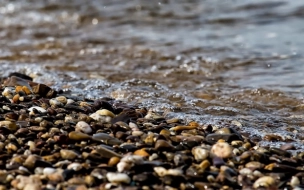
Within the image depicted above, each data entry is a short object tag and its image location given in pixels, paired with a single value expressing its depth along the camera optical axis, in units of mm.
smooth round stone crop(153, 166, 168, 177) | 6148
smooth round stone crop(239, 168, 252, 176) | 6355
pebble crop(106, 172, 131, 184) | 5918
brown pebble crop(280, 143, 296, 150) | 7316
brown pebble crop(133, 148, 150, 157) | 6535
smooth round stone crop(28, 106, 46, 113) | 7957
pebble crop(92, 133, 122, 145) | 6906
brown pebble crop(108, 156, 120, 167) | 6271
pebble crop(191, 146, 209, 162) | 6563
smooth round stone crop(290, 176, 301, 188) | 6180
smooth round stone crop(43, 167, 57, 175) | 6055
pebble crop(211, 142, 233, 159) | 6703
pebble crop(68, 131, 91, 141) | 6898
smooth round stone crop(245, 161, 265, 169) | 6504
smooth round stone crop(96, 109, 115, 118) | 8094
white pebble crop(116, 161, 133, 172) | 6131
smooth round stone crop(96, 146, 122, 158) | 6410
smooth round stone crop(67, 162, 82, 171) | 6160
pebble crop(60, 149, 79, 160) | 6434
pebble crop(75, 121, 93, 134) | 7223
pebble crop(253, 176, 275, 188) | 6113
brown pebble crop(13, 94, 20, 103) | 8527
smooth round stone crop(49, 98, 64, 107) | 8477
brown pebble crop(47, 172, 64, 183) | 5921
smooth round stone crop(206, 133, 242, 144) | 7297
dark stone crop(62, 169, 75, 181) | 5995
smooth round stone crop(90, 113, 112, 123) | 7879
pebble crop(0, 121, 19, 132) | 7176
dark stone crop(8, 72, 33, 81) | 10877
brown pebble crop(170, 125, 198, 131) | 7659
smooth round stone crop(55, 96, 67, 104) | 8758
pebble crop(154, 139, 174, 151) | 6707
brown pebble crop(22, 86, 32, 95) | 9128
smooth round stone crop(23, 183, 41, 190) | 5734
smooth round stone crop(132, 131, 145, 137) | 7203
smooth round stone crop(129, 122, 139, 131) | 7461
